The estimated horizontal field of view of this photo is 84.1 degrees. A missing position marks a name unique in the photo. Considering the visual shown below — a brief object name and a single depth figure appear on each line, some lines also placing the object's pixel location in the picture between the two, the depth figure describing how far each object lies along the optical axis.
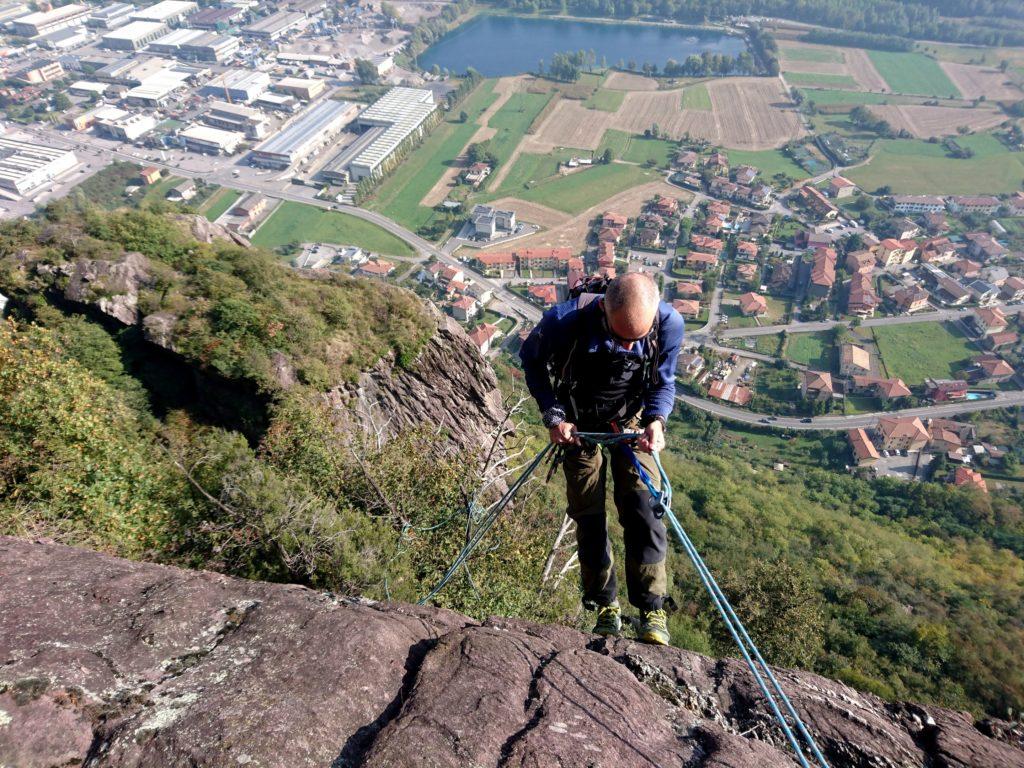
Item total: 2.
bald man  5.55
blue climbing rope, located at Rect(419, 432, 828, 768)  5.19
